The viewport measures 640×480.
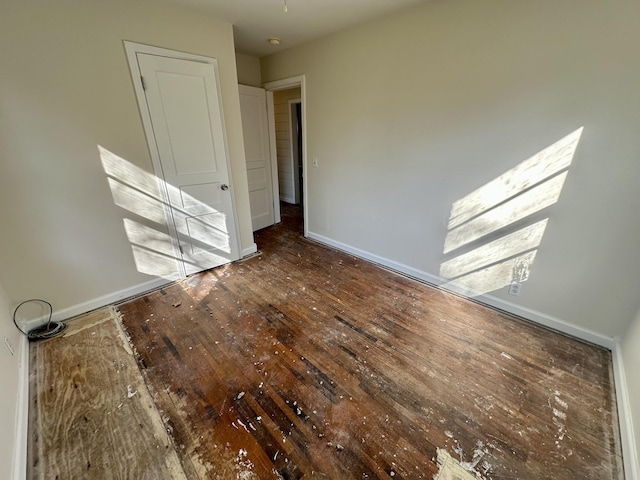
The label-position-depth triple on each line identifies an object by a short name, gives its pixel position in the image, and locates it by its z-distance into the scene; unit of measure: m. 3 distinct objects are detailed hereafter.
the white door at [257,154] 3.60
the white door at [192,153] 2.30
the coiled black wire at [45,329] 1.97
